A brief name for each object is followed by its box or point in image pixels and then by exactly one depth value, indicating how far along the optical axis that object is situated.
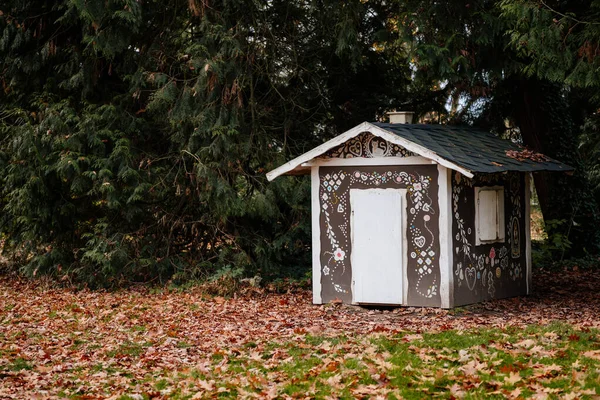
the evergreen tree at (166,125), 15.46
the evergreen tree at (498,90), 14.38
